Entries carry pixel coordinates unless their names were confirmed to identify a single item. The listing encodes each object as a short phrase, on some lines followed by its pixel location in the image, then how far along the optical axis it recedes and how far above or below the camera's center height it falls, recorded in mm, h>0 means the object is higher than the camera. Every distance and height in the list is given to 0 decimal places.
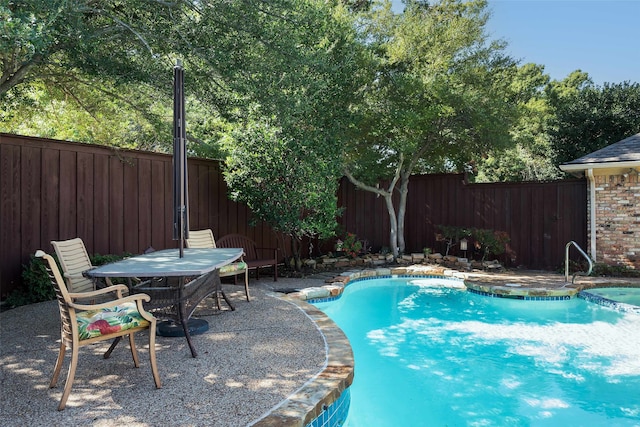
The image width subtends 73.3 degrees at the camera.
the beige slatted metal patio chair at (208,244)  5500 -403
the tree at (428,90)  8234 +2415
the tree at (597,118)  11562 +2585
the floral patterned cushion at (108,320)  2688 -678
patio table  3254 -447
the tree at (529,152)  12672 +1984
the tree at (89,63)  3654 +1838
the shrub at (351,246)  9430 -702
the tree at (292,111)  5297 +1502
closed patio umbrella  3926 +480
